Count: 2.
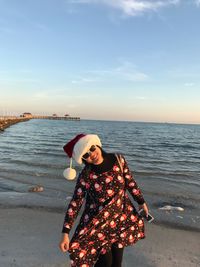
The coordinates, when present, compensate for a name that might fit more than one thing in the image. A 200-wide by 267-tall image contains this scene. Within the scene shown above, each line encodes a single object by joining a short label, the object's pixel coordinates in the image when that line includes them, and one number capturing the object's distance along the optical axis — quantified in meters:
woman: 2.02
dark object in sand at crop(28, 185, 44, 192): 5.99
